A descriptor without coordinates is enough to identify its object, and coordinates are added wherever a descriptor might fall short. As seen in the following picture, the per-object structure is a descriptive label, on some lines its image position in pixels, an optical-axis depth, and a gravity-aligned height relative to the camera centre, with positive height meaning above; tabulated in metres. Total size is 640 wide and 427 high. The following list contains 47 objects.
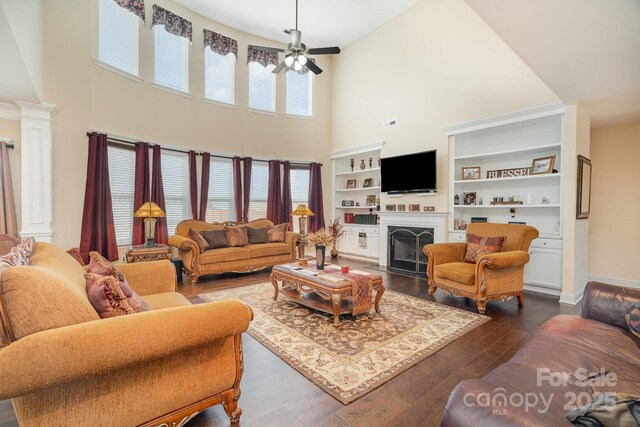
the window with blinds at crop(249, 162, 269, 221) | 6.59 +0.40
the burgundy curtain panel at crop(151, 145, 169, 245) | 5.07 +0.29
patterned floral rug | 2.11 -1.22
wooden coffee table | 2.88 -0.87
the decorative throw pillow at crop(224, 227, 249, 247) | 5.31 -0.55
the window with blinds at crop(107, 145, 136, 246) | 4.72 +0.30
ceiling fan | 3.98 +2.20
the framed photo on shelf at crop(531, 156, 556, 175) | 4.25 +0.67
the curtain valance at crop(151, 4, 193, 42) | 5.09 +3.40
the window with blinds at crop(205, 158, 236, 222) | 6.02 +0.31
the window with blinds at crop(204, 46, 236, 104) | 5.97 +2.81
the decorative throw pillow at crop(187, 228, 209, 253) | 4.79 -0.55
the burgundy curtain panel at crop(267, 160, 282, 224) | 6.64 +0.29
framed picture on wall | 3.91 +0.32
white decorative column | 3.71 +0.48
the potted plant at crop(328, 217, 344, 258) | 6.79 -1.00
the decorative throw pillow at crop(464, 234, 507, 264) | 3.68 -0.49
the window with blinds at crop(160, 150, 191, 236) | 5.41 +0.38
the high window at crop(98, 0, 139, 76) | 4.53 +2.80
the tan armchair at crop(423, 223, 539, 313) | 3.31 -0.74
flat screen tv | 5.36 +0.70
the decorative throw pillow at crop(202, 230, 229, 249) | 5.06 -0.57
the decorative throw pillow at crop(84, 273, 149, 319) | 1.45 -0.48
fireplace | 5.44 -0.79
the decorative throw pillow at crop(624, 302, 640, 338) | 1.76 -0.68
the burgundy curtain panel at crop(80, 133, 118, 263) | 4.27 -0.03
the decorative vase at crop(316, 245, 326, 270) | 3.63 -0.62
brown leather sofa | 0.87 -0.77
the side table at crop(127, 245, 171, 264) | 4.25 -0.71
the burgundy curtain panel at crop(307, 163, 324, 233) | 7.25 +0.25
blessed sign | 4.54 +0.60
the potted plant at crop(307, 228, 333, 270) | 3.61 -0.45
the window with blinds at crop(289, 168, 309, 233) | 7.19 +0.51
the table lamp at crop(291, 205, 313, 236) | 5.93 -0.13
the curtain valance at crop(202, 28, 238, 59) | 5.82 +3.42
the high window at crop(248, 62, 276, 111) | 6.58 +2.82
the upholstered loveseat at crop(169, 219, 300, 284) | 4.68 -0.83
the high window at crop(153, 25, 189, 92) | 5.27 +2.81
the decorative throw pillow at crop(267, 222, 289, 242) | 5.76 -0.52
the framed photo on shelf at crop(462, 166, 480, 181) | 5.05 +0.65
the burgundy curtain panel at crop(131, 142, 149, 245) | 4.87 +0.30
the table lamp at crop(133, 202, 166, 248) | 4.41 -0.14
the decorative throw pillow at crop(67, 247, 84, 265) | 2.46 -0.42
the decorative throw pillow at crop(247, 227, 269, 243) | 5.67 -0.55
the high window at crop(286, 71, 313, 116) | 7.15 +2.92
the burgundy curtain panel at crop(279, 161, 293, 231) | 6.82 +0.30
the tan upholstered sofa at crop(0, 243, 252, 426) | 1.11 -0.65
